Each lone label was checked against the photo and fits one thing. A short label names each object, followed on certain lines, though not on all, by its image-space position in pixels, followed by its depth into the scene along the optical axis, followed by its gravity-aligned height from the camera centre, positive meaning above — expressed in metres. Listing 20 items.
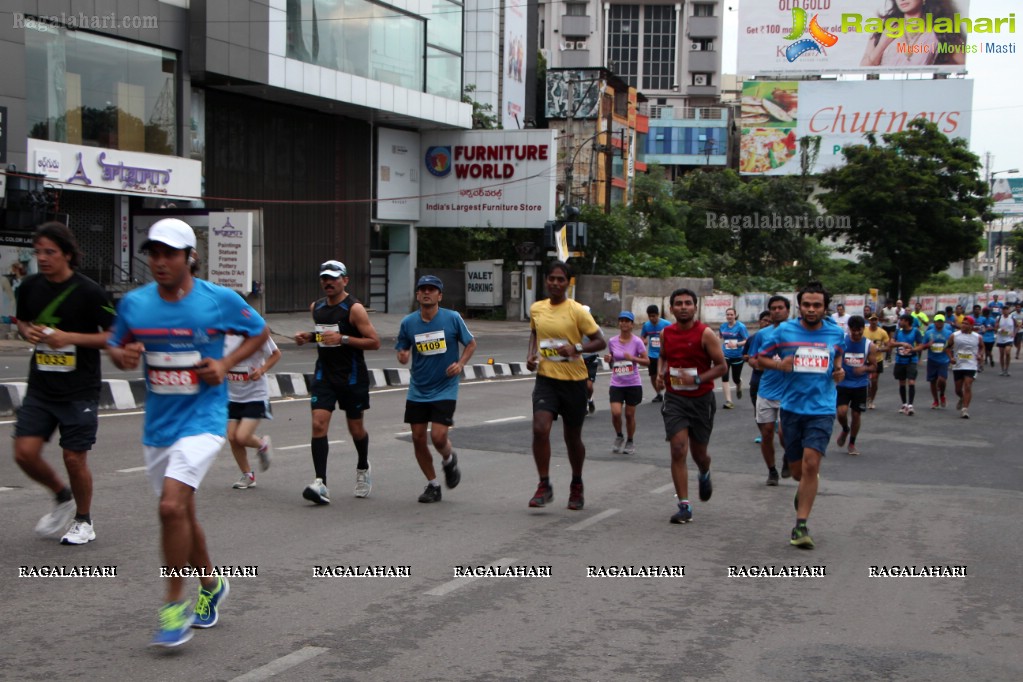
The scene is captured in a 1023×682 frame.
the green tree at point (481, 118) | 50.88 +7.26
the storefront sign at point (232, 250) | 29.58 +0.47
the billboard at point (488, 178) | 42.50 +3.65
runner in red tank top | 8.45 -0.82
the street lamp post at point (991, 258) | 68.49 +2.19
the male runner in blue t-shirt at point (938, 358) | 19.19 -1.37
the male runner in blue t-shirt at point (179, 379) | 4.86 -0.51
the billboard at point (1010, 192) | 87.12 +7.02
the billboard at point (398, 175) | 41.53 +3.67
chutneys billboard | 82.31 +12.44
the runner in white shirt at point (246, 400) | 8.84 -1.06
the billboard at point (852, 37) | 81.31 +18.03
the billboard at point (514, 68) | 63.78 +12.00
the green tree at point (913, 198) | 51.69 +3.87
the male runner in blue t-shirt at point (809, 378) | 7.89 -0.73
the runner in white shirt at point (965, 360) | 18.88 -1.34
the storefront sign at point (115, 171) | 26.41 +2.41
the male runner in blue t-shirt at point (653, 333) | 15.99 -0.86
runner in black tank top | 8.49 -0.71
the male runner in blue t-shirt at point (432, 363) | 8.73 -0.73
